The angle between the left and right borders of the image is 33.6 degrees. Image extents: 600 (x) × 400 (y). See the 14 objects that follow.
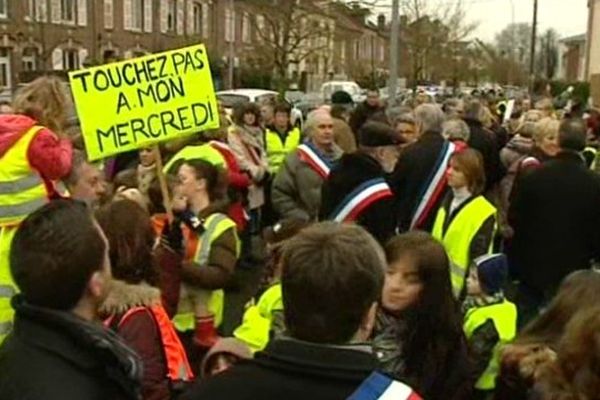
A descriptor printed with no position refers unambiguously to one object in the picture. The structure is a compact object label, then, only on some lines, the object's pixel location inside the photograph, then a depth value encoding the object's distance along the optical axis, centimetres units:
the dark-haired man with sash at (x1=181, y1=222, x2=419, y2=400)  225
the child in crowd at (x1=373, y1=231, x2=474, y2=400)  375
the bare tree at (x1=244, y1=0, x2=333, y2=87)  3247
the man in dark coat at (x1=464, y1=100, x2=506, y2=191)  927
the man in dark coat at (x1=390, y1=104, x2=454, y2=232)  685
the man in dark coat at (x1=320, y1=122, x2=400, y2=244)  603
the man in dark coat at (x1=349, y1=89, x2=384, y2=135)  1176
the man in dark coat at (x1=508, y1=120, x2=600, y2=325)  600
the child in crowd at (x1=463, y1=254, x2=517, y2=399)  406
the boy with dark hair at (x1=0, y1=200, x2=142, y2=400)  255
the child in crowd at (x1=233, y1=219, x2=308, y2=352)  387
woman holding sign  471
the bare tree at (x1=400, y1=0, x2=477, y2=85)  3747
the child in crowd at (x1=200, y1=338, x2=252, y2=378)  313
